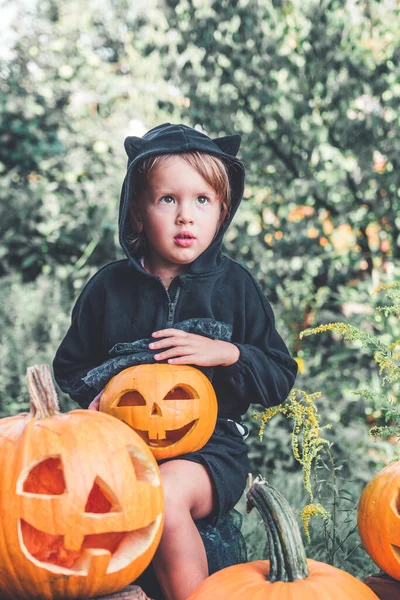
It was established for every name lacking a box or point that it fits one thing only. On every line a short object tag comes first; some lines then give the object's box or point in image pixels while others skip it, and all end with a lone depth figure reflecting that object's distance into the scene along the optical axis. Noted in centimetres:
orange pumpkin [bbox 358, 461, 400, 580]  199
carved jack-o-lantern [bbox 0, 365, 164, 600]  175
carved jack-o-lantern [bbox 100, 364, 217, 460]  225
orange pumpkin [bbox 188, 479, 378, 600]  178
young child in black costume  243
